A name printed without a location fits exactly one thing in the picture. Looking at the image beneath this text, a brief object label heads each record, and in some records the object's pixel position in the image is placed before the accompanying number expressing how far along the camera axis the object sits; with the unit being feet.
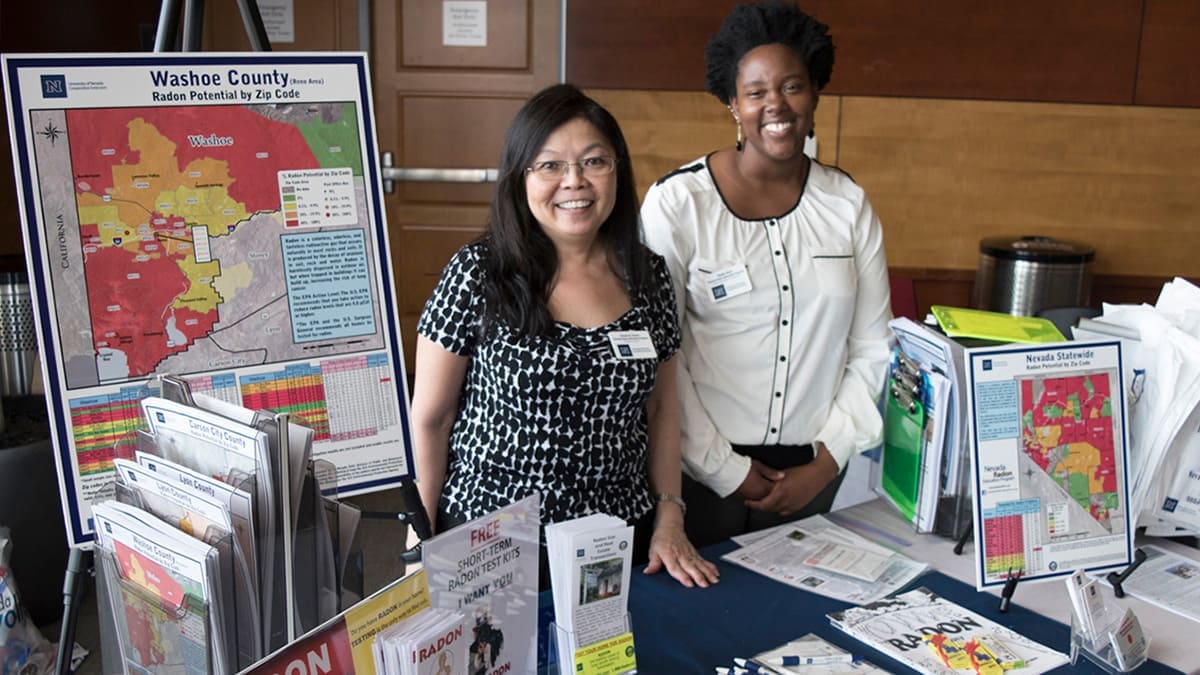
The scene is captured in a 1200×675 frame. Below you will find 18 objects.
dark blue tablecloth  4.97
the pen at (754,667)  4.75
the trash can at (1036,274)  12.83
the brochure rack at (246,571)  3.70
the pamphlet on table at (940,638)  4.96
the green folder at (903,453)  6.35
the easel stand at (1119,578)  5.78
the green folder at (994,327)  6.04
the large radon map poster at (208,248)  5.24
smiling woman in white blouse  6.76
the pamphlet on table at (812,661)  4.78
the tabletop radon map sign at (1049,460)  5.55
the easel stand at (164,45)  4.61
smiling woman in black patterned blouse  5.78
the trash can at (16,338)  9.72
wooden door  14.34
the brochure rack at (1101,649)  4.94
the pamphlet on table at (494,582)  3.78
